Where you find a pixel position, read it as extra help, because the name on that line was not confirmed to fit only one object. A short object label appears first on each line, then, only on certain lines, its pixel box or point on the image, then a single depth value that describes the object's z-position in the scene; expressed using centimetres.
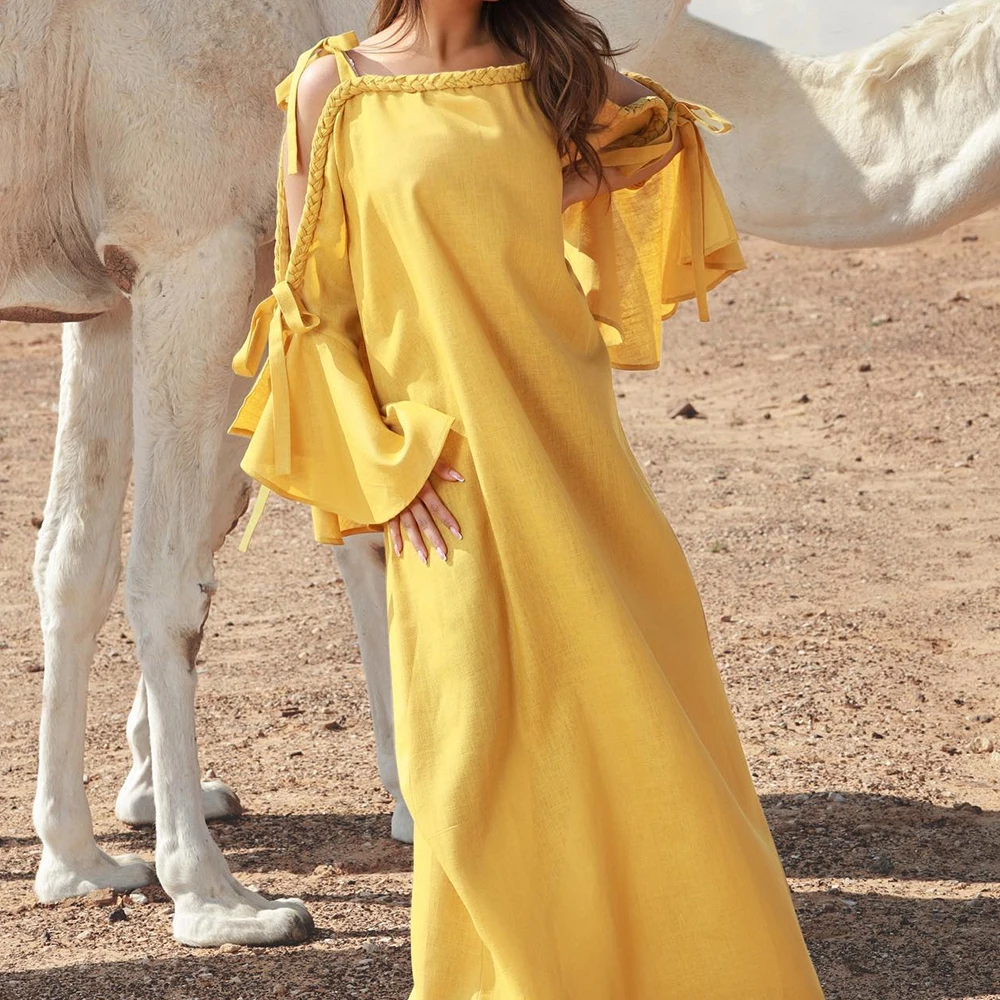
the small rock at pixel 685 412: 1634
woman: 485
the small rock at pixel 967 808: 762
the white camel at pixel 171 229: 643
